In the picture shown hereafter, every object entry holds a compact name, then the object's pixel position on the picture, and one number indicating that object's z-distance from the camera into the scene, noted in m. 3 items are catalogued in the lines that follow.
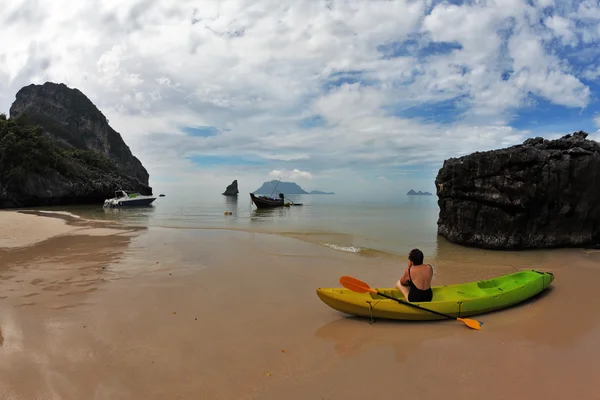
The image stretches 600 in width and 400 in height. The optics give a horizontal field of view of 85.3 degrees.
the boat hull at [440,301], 6.19
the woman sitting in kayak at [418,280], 6.42
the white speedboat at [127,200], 45.22
